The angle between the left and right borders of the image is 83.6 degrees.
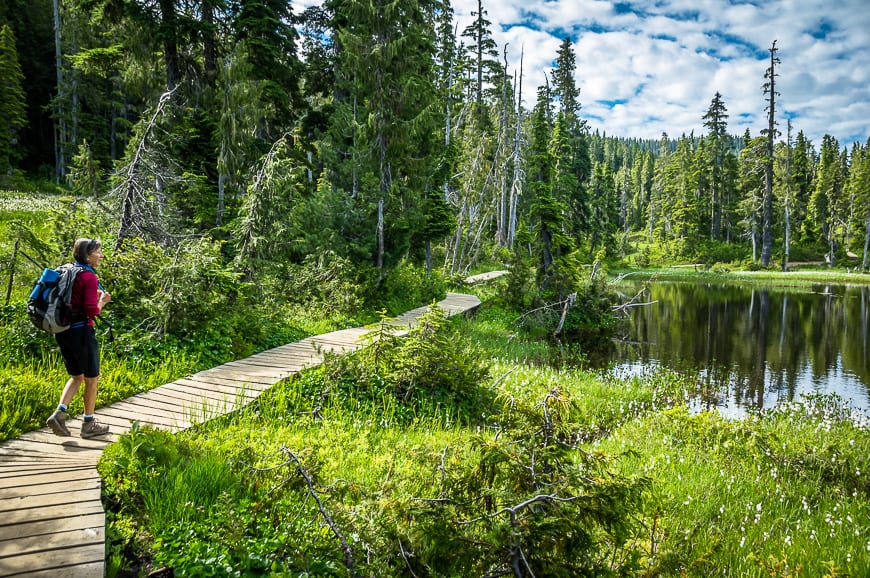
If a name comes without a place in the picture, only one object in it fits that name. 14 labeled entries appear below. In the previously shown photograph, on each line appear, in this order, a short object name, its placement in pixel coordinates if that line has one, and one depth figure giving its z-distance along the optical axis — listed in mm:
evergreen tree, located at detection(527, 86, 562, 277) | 17969
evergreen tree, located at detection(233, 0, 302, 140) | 17953
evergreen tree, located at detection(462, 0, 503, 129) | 35500
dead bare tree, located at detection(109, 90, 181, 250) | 9984
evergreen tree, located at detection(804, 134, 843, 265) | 62416
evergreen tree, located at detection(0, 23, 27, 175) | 30781
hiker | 5234
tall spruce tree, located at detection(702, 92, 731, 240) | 62688
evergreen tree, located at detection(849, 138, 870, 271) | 53844
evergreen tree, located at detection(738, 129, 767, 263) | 51938
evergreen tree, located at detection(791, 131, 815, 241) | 66625
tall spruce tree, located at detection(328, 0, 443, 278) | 14250
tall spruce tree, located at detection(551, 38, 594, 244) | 43750
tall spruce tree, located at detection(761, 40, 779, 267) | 48594
